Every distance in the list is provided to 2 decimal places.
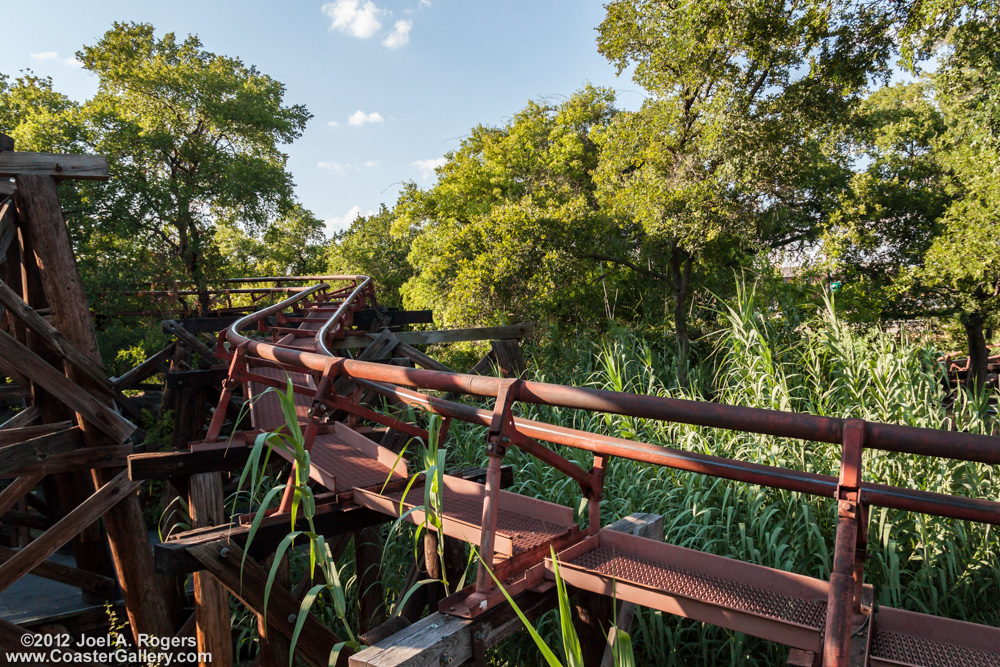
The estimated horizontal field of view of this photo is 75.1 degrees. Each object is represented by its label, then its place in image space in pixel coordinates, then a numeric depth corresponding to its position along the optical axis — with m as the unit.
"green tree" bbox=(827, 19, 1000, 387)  8.92
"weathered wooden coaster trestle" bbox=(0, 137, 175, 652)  4.29
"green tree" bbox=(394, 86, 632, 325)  10.23
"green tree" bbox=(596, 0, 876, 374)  7.23
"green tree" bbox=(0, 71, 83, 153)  10.07
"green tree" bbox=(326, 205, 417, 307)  20.92
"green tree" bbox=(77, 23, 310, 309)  9.99
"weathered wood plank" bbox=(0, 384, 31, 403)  6.04
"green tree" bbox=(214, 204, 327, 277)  16.59
